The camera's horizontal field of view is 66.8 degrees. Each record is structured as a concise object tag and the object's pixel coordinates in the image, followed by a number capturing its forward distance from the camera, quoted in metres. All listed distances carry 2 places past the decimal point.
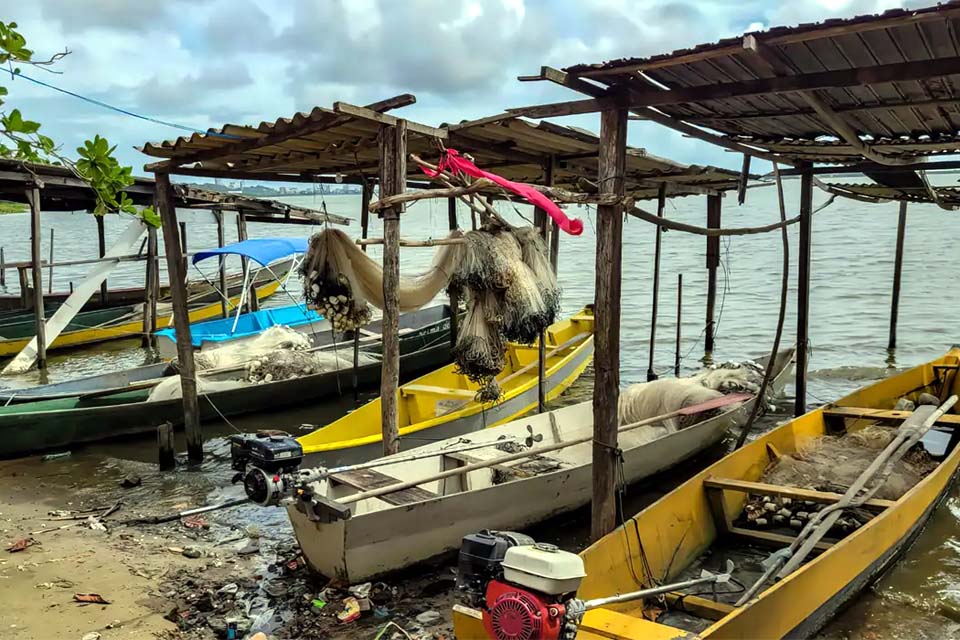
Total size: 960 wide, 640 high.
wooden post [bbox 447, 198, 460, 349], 11.74
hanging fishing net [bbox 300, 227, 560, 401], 6.96
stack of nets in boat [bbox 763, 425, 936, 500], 6.17
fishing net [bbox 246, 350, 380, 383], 10.76
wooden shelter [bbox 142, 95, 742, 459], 6.36
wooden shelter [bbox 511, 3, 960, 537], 3.75
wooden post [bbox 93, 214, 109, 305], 18.79
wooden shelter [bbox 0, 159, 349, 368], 11.62
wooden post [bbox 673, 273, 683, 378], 13.58
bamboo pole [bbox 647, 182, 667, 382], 12.32
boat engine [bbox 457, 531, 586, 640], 3.11
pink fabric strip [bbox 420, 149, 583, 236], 5.09
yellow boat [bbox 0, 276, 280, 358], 14.92
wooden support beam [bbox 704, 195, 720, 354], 13.70
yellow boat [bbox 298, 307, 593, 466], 7.05
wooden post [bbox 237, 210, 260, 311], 16.67
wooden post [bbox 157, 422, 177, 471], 7.98
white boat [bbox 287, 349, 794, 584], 5.11
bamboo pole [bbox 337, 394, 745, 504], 5.10
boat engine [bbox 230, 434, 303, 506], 4.60
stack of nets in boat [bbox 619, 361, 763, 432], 8.02
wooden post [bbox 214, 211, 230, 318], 13.97
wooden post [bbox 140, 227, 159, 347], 14.56
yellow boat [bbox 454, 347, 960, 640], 3.81
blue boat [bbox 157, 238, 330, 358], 11.74
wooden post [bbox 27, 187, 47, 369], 12.16
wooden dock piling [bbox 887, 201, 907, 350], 13.98
